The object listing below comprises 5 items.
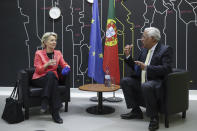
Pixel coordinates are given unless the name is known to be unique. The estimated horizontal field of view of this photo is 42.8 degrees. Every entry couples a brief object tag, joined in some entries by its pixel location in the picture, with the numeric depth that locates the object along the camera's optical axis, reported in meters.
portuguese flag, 4.38
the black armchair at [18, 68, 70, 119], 3.34
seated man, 3.03
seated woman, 3.33
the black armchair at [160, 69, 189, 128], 3.00
